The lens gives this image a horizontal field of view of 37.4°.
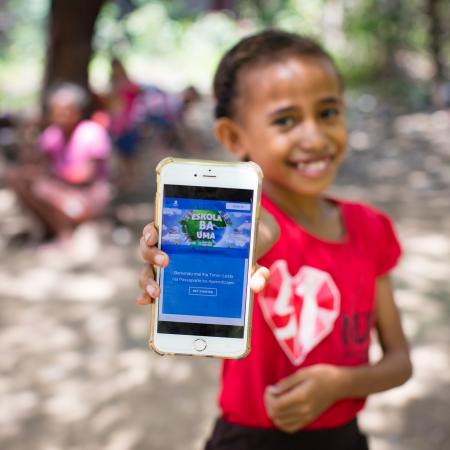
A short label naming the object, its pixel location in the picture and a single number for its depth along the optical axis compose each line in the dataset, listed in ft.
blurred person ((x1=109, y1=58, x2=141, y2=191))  22.22
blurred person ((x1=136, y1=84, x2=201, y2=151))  26.32
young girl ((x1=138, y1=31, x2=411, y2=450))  4.25
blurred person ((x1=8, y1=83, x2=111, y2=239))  16.47
